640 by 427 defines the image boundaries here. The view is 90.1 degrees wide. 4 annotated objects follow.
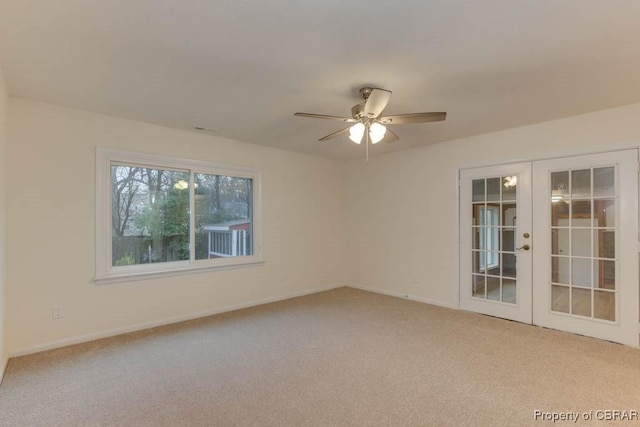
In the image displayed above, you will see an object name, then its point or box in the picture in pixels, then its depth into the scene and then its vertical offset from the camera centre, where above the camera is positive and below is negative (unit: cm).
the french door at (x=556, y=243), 318 -33
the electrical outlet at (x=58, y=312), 310 -95
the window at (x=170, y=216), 346 -2
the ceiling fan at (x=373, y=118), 248 +80
